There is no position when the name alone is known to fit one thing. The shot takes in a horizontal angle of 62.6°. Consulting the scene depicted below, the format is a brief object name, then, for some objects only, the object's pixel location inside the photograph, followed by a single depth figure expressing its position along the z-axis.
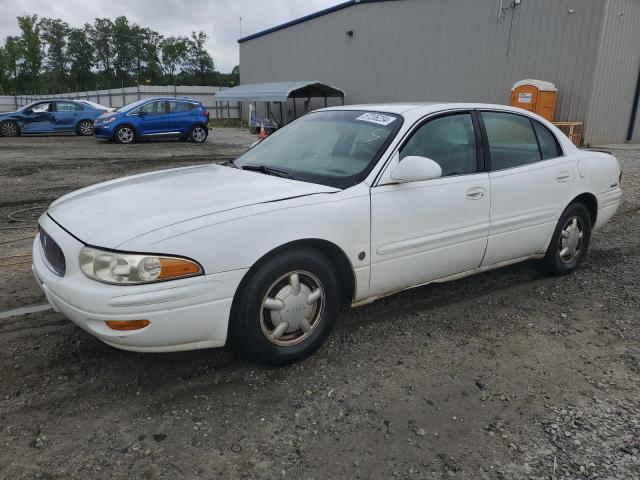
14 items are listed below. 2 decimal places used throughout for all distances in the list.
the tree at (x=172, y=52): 93.38
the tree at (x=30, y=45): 78.31
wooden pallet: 15.60
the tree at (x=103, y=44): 94.12
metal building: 15.66
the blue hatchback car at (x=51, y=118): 19.02
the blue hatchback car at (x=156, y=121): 17.03
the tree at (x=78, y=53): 92.62
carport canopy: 22.86
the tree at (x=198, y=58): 93.00
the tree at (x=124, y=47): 94.12
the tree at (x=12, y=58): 79.56
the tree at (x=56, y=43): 90.81
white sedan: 2.62
